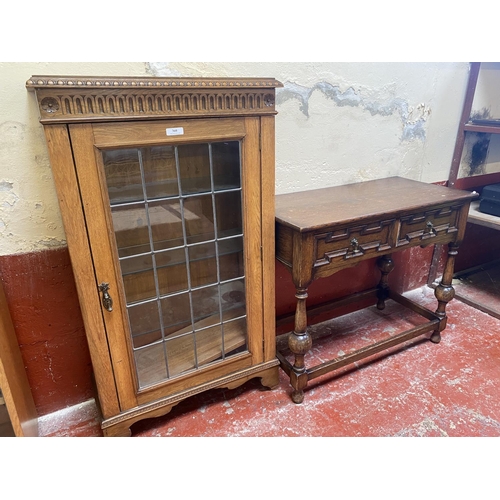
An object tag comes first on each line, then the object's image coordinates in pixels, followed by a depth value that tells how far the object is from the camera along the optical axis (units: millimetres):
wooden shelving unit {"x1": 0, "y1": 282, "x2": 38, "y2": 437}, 1280
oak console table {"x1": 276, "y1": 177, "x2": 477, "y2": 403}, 1620
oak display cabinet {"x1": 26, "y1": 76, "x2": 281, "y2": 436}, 1210
